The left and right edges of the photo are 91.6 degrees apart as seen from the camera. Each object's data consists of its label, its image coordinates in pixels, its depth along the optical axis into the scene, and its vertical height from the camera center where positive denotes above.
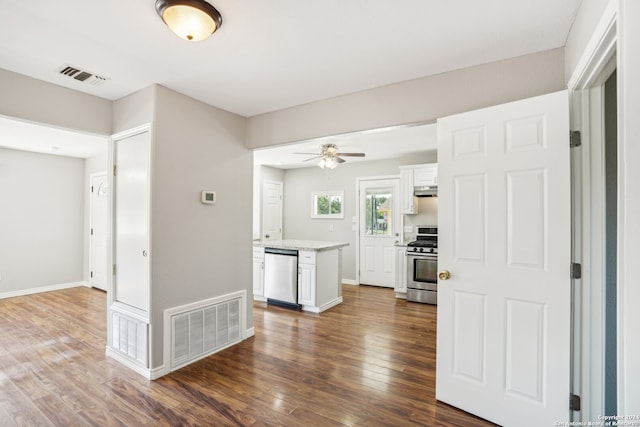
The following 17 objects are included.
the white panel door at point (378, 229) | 5.92 -0.23
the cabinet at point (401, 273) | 5.16 -0.95
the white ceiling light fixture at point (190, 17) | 1.55 +1.03
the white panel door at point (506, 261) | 1.79 -0.28
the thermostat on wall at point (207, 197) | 2.99 +0.18
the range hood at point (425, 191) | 5.23 +0.44
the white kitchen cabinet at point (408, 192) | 5.46 +0.44
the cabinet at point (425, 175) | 5.22 +0.71
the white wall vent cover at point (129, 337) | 2.67 -1.10
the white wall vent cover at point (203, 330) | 2.78 -1.11
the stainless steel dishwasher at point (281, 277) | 4.50 -0.90
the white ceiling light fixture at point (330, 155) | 4.42 +0.88
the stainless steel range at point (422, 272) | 4.84 -0.87
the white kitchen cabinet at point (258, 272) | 4.85 -0.89
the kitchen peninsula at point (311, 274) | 4.37 -0.85
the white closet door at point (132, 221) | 2.71 -0.05
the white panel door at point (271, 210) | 6.70 +0.13
